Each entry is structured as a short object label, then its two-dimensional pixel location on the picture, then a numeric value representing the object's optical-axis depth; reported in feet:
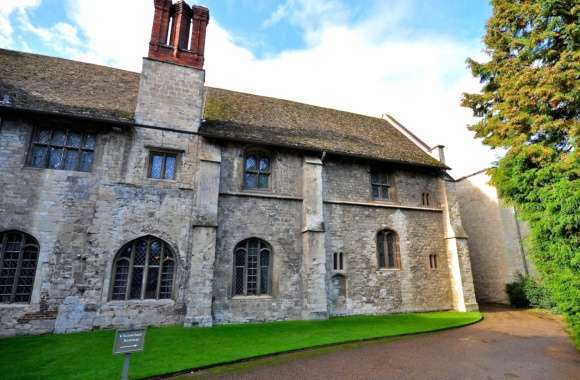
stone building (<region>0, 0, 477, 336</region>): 34.27
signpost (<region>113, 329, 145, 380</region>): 16.75
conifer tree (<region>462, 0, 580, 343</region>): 25.67
